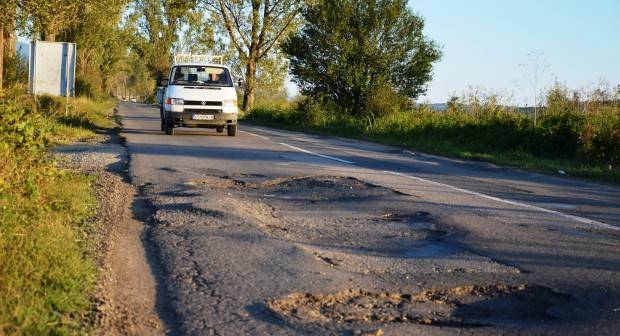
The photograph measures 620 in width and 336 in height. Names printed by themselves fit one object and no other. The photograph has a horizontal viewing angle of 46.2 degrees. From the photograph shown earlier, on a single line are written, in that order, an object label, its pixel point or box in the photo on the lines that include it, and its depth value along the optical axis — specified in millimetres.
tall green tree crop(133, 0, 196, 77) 78812
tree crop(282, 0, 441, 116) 33750
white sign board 24984
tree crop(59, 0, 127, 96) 48781
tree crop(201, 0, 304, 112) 45062
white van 20531
